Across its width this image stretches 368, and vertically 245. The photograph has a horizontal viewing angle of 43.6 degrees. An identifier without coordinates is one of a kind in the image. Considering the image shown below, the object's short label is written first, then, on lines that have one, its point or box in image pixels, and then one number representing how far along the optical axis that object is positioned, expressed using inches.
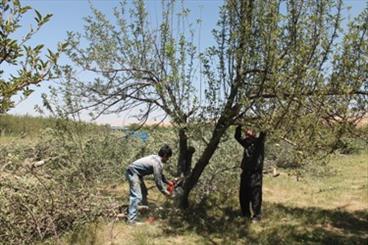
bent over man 329.7
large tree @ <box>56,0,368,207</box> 255.1
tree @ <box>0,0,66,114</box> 97.7
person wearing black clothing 358.9
